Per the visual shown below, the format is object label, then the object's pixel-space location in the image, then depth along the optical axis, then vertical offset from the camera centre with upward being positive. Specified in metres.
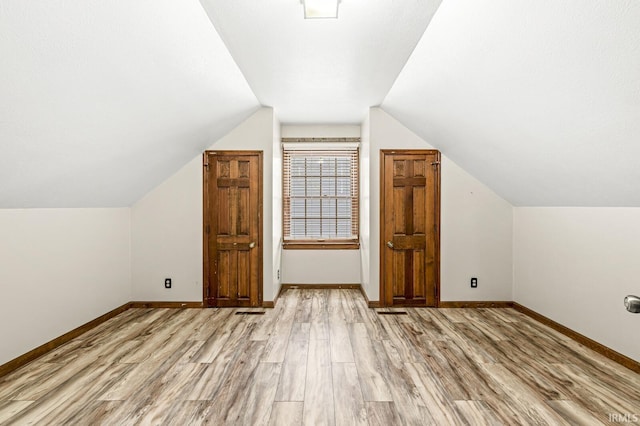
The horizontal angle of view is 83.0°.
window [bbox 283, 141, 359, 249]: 5.50 +0.18
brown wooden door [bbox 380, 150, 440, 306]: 4.52 -0.24
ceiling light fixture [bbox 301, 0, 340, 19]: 2.15 +1.23
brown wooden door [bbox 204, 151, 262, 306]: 4.49 -0.23
